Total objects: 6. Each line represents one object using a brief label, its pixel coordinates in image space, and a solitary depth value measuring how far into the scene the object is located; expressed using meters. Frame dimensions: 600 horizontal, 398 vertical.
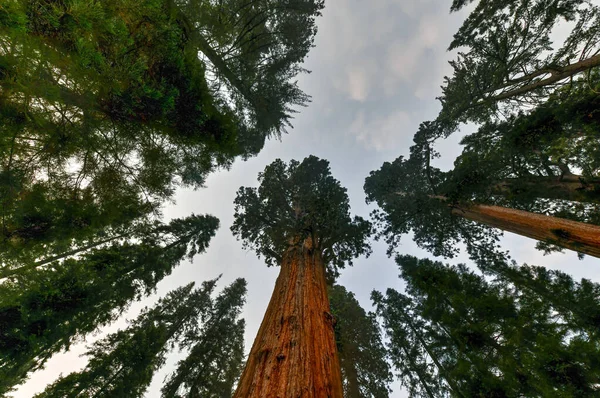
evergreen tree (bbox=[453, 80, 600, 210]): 5.68
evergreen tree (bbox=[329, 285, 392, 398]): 10.55
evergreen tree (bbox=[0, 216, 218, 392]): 6.82
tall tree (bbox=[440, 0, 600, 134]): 6.49
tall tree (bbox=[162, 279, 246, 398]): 9.89
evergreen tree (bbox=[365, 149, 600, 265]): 5.50
